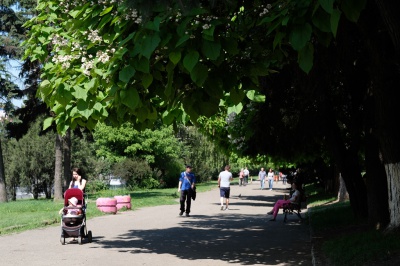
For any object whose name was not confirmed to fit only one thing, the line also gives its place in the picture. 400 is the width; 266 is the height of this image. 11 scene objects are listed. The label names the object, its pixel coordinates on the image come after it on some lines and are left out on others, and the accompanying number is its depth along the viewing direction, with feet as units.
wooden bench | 69.00
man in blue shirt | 75.01
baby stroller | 46.50
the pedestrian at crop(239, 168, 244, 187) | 217.75
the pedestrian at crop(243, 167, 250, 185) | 225.56
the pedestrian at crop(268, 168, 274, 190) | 185.94
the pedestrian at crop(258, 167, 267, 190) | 185.47
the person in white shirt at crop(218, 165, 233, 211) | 88.38
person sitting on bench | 69.41
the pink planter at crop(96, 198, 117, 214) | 81.30
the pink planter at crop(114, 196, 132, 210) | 89.44
